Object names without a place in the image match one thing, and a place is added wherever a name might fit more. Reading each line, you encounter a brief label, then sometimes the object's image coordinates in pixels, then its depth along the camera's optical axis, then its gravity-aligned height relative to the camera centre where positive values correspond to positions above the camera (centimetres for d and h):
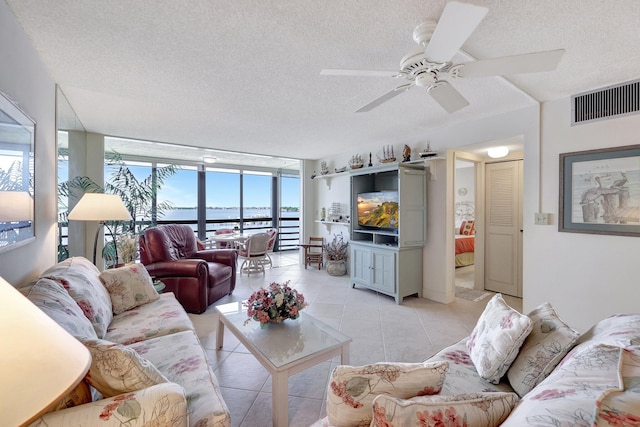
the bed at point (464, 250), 581 -80
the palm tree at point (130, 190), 351 +33
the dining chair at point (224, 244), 601 -69
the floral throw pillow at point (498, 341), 129 -64
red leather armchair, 328 -72
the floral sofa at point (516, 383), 67 -56
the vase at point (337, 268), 521 -105
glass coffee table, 152 -85
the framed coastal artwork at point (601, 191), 232 +20
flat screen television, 397 +5
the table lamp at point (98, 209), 244 +3
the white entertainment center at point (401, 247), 371 -49
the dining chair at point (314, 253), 578 -87
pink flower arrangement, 200 -69
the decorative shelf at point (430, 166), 376 +65
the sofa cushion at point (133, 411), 86 -65
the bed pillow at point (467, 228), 646 -36
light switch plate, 282 -5
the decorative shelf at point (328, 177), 528 +74
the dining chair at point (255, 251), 501 -73
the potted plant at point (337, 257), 522 -86
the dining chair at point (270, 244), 530 -62
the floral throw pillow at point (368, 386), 90 -58
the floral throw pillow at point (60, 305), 126 -46
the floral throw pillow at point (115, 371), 101 -59
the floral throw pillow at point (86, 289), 169 -52
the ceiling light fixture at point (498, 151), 353 +80
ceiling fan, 115 +81
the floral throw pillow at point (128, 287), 226 -64
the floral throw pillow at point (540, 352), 119 -63
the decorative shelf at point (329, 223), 512 -20
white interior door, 392 -21
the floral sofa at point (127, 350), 92 -65
